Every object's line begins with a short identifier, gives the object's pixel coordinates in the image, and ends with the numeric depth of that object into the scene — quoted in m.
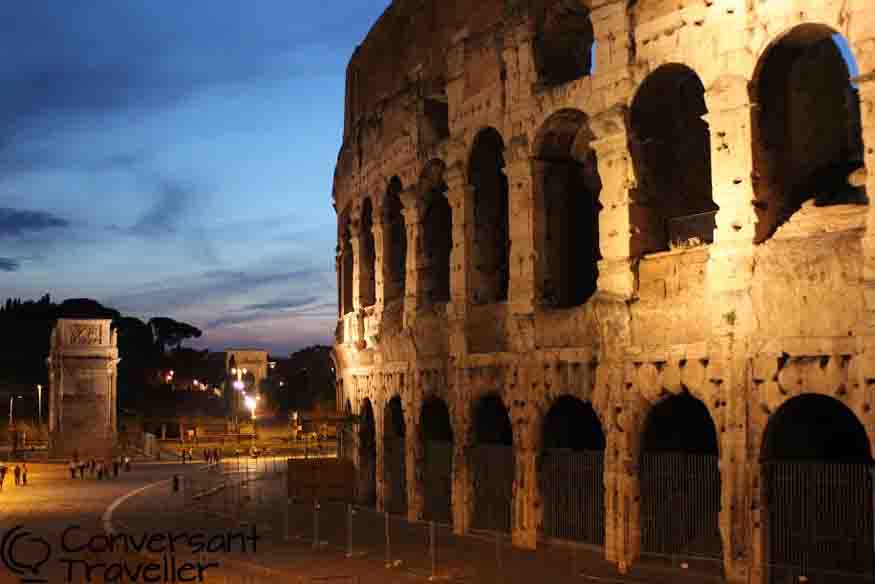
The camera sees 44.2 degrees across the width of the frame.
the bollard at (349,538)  20.69
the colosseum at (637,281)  15.88
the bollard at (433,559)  18.44
